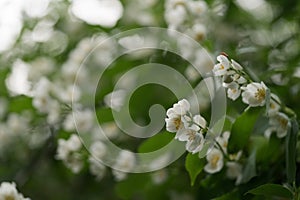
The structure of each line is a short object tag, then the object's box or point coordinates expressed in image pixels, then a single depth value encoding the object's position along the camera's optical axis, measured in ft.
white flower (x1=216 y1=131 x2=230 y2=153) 2.76
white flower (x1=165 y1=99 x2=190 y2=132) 2.49
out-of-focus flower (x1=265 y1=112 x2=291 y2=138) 2.72
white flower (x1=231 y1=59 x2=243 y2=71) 2.53
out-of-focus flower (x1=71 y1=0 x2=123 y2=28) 3.74
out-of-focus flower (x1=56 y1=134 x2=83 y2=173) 3.14
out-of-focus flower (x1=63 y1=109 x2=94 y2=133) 3.37
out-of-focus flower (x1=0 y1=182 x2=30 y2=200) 2.70
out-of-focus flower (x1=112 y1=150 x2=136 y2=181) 3.18
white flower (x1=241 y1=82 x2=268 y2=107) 2.55
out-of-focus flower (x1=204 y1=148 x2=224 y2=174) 2.74
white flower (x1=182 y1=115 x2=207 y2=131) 2.49
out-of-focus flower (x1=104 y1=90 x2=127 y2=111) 3.35
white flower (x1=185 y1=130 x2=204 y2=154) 2.50
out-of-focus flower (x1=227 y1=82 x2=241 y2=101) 2.55
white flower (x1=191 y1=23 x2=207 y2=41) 3.11
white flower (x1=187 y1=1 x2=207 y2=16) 3.18
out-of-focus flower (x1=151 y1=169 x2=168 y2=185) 3.26
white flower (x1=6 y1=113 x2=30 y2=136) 3.80
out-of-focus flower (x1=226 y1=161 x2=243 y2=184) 2.81
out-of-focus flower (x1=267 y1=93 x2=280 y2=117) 2.71
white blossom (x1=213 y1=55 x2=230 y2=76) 2.50
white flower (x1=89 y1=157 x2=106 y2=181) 3.25
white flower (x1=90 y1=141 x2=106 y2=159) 3.23
